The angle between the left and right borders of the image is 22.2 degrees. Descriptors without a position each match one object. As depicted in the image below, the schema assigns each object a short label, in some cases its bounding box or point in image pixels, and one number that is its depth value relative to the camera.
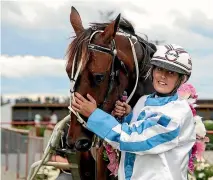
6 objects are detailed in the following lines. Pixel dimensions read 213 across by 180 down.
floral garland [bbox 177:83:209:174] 3.44
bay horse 3.30
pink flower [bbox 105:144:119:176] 3.57
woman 2.97
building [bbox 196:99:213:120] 22.24
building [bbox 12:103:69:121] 31.61
